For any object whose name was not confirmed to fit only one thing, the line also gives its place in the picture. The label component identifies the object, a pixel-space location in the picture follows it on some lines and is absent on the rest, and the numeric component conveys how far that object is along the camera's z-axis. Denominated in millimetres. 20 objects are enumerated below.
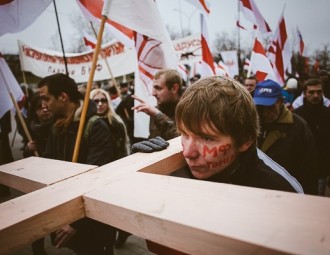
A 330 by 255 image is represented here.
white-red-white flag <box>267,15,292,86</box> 6129
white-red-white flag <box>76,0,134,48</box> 3064
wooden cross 455
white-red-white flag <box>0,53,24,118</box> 3234
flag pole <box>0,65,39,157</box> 3160
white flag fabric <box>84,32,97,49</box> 6324
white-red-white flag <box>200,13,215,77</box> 4676
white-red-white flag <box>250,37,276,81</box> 5082
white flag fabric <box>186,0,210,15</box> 3219
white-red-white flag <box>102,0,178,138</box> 2404
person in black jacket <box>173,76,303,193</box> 1119
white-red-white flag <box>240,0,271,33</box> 4791
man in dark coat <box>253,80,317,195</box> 2889
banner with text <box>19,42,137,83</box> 5875
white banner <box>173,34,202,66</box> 10250
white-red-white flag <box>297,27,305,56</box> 10624
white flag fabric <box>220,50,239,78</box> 13616
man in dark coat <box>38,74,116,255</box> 2188
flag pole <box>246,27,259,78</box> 5094
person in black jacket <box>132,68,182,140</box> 3064
